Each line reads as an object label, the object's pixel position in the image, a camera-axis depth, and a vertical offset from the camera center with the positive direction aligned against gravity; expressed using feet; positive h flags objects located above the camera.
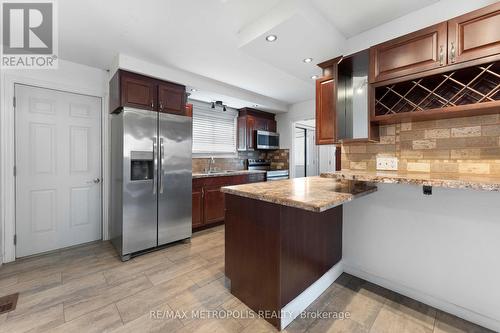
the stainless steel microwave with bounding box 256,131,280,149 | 15.61 +1.85
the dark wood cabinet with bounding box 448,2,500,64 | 4.40 +2.79
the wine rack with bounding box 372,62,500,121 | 4.71 +1.85
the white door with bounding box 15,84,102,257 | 8.59 -0.24
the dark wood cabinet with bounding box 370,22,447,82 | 5.01 +2.80
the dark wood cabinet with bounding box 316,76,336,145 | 7.15 +1.85
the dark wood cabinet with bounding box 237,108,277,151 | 15.25 +2.77
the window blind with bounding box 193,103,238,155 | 13.80 +2.32
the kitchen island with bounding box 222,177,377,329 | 4.97 -2.08
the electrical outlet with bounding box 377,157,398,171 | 6.41 +0.06
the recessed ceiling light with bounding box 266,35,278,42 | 6.55 +3.91
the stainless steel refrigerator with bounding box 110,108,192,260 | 8.56 -0.68
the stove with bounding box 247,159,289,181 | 15.46 -0.29
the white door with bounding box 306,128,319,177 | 21.02 +0.97
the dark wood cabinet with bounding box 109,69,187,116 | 8.61 +3.02
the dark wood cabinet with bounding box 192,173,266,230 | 11.44 -2.00
